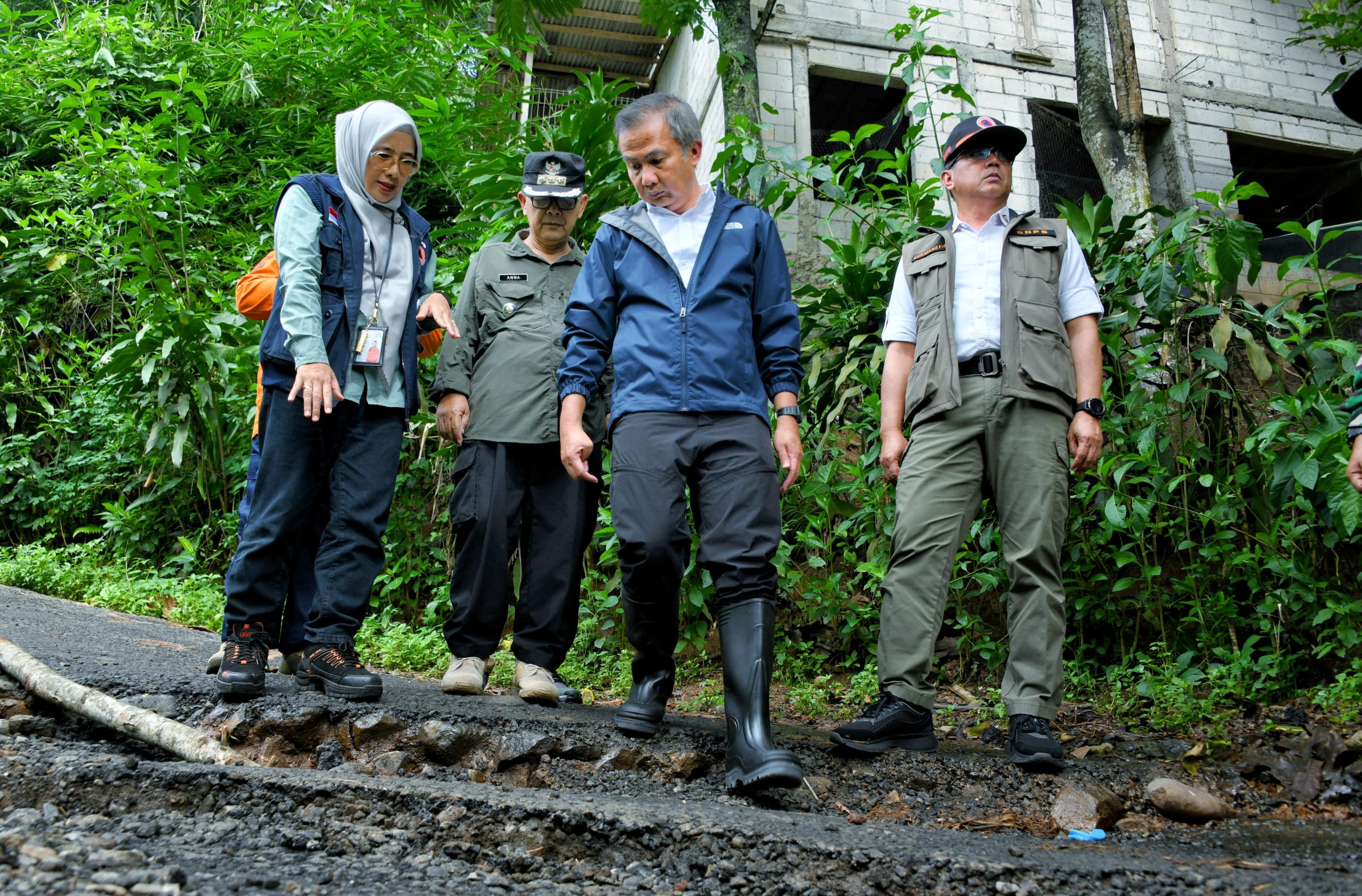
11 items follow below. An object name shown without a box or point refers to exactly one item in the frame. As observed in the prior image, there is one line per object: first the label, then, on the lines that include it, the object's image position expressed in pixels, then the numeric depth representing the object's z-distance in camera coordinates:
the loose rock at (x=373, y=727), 2.66
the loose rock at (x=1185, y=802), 2.54
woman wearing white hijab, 2.88
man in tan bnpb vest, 2.90
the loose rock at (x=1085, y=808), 2.45
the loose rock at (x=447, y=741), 2.67
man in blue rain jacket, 2.63
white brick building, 9.04
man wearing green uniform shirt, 3.34
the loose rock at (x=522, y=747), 2.67
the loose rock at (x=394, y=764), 2.50
